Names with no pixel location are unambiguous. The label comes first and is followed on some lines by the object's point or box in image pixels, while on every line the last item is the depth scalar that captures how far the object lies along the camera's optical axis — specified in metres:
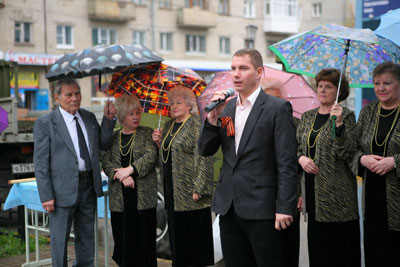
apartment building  31.11
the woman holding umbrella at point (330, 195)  4.33
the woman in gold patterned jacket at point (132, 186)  5.29
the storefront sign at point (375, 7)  8.59
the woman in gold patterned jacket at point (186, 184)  5.14
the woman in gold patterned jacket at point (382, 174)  4.10
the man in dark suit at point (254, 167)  3.44
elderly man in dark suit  4.98
